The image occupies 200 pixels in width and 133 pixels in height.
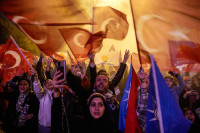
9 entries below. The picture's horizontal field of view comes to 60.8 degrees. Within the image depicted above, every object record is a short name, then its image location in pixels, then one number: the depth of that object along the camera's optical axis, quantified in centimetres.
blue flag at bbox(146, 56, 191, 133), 205
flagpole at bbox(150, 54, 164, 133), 203
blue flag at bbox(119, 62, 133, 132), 290
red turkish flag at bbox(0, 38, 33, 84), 345
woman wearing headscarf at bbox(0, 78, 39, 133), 343
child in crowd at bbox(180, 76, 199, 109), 403
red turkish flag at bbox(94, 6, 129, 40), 411
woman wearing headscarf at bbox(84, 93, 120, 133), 253
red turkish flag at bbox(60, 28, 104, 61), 394
